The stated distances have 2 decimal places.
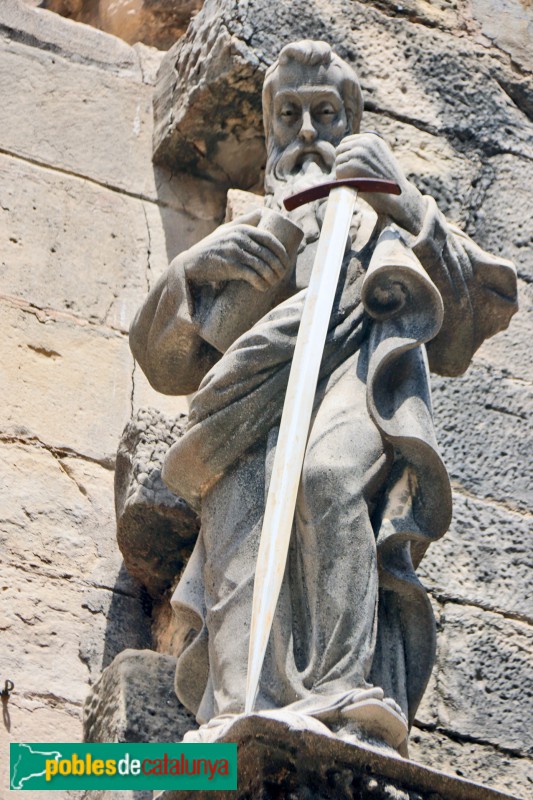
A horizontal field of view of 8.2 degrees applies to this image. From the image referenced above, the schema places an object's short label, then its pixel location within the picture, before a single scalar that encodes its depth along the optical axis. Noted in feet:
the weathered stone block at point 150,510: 26.23
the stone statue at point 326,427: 21.26
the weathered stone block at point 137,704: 24.30
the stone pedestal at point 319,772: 19.85
